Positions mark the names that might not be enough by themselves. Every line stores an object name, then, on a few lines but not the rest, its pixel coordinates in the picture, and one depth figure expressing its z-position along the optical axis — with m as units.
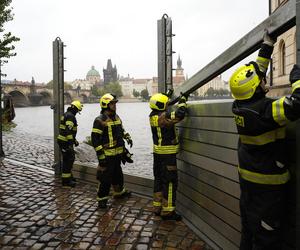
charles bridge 86.76
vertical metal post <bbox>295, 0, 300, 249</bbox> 2.68
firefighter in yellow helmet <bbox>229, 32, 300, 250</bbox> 2.75
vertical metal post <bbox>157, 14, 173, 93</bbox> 6.01
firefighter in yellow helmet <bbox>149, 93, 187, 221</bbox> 5.25
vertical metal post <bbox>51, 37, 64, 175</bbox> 8.59
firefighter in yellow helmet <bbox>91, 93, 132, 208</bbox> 6.16
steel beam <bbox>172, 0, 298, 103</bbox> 2.85
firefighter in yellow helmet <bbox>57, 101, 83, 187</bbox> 7.71
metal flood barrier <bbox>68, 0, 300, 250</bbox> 2.85
